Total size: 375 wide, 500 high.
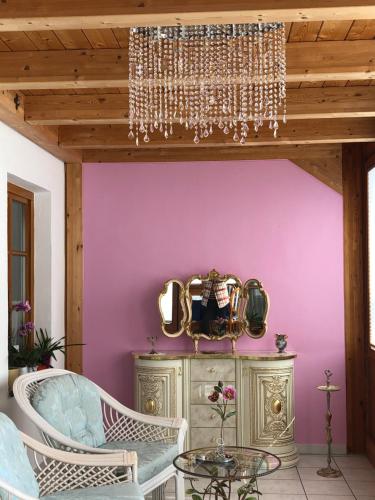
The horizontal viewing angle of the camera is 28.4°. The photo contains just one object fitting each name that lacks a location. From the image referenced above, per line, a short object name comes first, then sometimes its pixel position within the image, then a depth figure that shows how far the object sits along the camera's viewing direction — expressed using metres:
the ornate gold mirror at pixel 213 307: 5.98
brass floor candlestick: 5.35
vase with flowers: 3.88
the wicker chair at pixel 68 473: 3.23
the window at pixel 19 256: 5.25
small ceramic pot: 5.84
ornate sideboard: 5.63
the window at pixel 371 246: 5.72
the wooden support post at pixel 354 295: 5.96
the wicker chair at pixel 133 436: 3.88
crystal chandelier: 3.70
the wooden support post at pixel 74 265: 6.14
